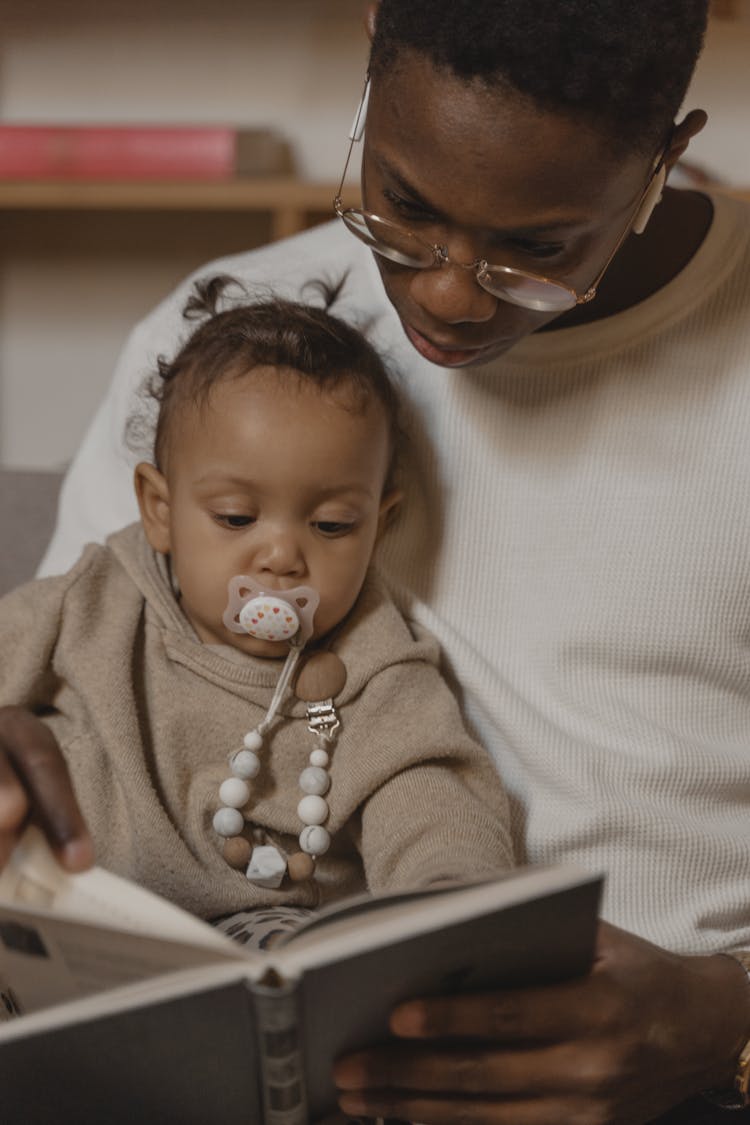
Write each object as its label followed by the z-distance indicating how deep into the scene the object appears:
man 0.99
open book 0.74
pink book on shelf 2.39
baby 1.18
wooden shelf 2.36
